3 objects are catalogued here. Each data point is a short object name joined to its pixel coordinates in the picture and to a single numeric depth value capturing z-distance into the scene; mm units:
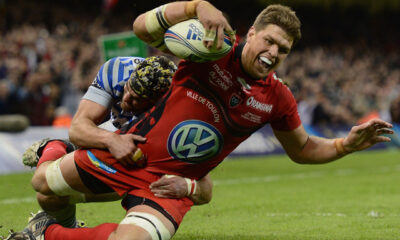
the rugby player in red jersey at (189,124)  8672
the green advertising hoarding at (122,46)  22609
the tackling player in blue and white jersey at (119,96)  9016
